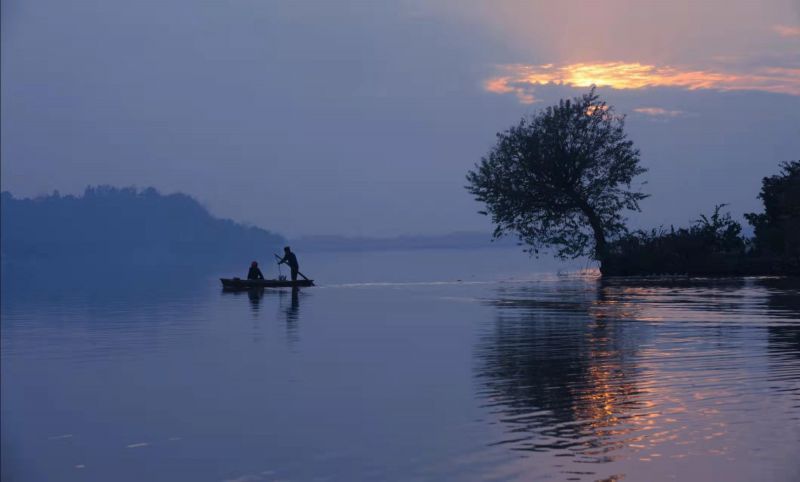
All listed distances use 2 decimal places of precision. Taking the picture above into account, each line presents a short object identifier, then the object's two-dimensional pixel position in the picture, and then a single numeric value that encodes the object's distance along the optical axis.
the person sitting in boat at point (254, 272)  55.03
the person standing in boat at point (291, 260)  52.71
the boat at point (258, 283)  54.09
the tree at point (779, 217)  50.34
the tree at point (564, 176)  59.81
